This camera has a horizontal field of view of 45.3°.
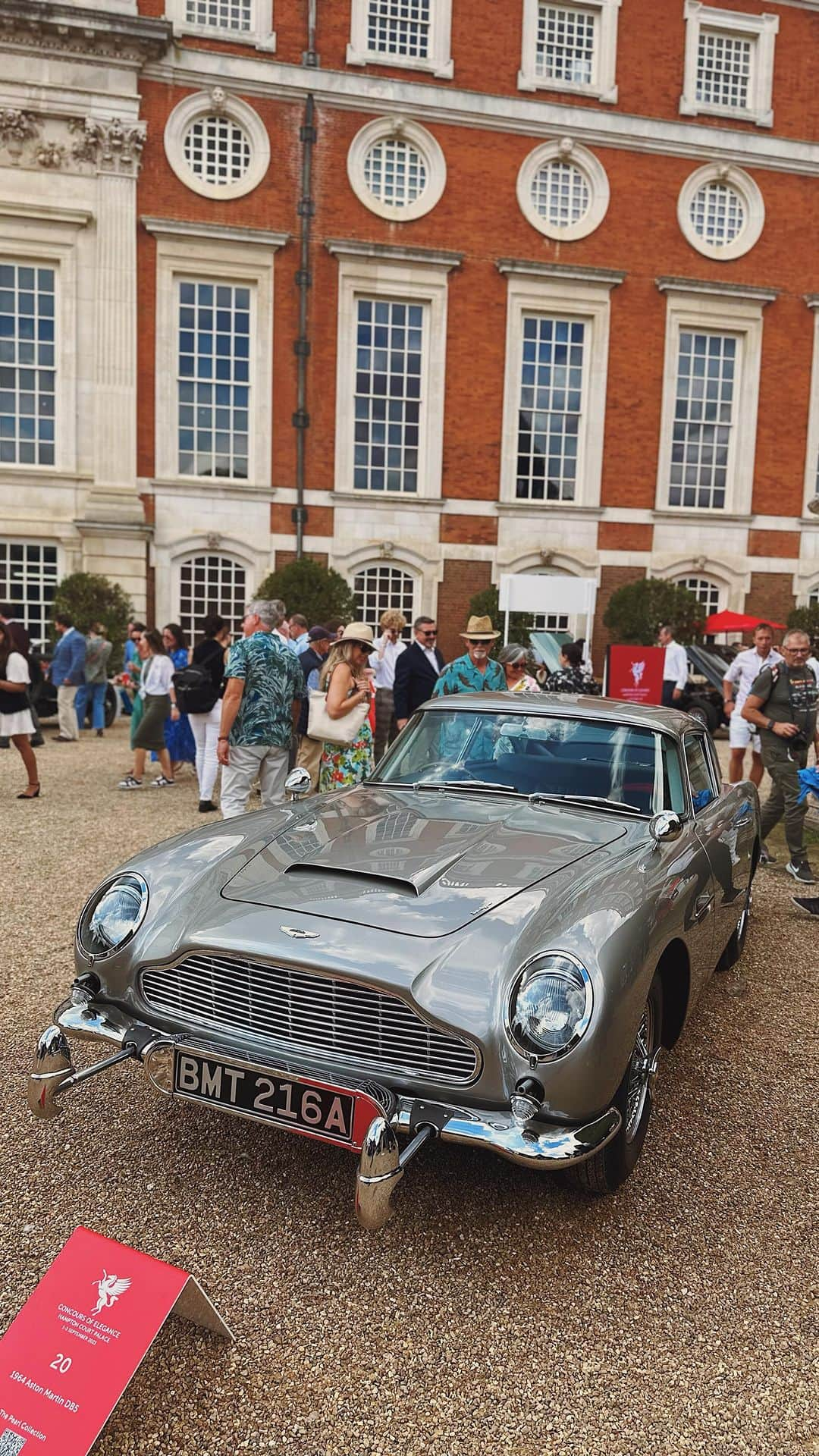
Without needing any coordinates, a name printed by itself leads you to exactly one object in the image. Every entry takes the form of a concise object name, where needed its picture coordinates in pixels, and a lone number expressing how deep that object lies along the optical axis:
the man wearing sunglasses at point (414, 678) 8.45
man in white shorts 9.27
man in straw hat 7.07
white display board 16.42
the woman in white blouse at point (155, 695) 9.82
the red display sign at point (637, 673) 12.66
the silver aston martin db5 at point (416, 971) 2.59
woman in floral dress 5.92
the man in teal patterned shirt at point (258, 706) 6.32
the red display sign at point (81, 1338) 1.98
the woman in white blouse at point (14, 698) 8.84
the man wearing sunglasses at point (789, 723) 7.27
